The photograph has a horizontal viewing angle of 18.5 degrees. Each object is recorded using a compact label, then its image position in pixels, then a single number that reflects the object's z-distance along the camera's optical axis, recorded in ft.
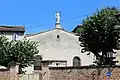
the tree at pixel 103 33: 113.39
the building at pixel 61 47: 158.51
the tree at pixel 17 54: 122.11
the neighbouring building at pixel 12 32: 155.22
